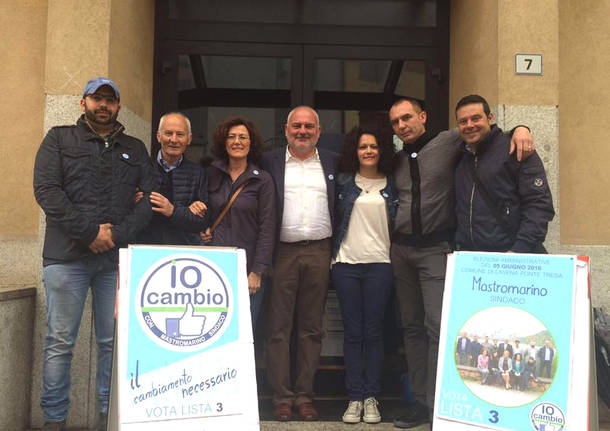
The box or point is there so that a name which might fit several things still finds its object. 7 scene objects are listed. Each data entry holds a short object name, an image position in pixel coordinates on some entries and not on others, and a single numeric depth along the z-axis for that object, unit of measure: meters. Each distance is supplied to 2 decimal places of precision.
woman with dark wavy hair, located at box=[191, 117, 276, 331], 3.55
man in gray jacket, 3.54
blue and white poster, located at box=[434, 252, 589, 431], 2.62
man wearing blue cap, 3.19
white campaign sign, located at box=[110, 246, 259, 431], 2.64
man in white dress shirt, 3.70
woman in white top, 3.66
